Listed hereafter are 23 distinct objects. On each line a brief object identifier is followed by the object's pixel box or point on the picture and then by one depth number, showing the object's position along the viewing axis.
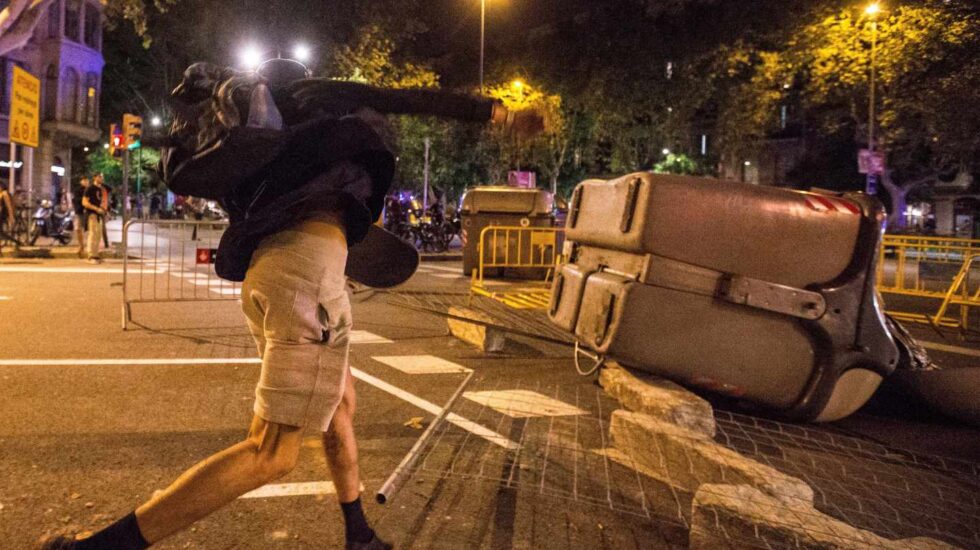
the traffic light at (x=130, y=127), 17.73
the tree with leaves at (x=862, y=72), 14.53
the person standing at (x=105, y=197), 15.77
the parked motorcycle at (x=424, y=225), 22.19
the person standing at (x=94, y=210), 15.50
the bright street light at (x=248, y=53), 17.30
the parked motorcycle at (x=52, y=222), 19.59
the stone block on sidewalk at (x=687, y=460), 3.44
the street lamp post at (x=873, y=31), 15.88
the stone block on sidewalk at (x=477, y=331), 7.52
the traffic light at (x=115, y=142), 19.45
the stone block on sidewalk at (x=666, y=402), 4.44
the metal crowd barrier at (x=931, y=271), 9.51
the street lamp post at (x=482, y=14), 18.61
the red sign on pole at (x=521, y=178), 25.09
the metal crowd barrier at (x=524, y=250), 11.36
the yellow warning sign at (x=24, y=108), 16.45
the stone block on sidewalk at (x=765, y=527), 2.91
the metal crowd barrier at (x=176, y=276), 9.01
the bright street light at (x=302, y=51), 17.89
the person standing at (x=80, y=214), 16.19
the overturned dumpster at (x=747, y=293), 4.61
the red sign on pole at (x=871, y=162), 24.80
